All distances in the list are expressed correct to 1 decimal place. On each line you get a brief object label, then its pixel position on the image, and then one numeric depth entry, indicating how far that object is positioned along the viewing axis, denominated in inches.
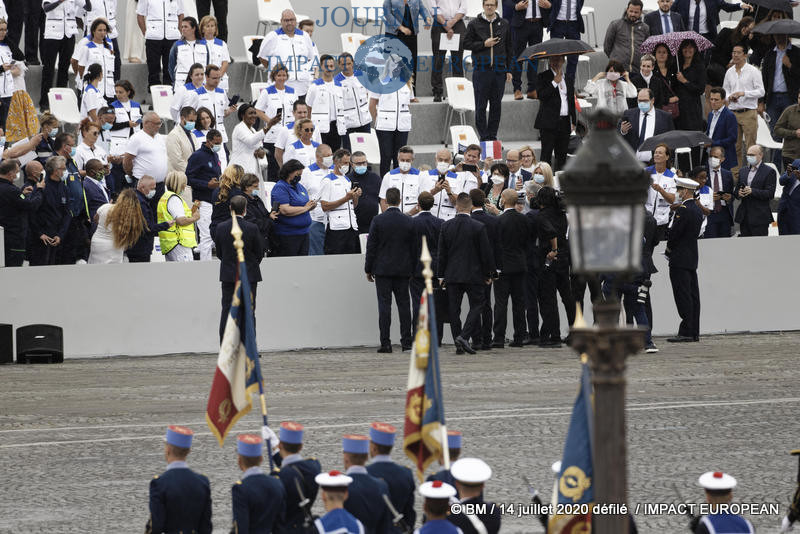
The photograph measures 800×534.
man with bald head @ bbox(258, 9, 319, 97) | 1023.6
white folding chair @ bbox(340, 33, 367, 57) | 1167.6
